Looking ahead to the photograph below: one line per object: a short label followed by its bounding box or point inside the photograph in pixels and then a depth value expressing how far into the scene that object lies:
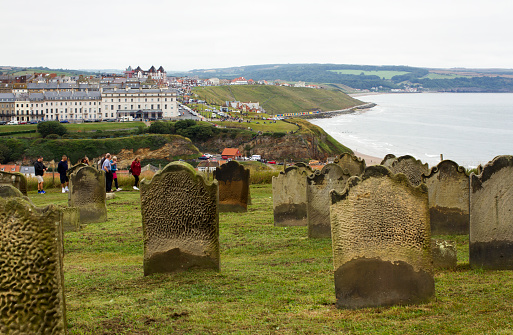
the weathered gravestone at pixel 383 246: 8.01
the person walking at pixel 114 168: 23.52
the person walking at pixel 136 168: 23.90
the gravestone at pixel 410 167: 15.23
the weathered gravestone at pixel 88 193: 16.50
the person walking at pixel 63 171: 23.30
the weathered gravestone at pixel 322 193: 13.84
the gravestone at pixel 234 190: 19.08
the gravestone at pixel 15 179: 13.44
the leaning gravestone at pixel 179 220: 9.79
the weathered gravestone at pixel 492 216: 9.71
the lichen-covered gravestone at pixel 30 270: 6.16
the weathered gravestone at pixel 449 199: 14.30
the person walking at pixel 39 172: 23.33
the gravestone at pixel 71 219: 15.59
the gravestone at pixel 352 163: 17.67
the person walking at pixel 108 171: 23.00
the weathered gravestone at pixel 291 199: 16.28
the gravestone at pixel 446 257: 9.98
